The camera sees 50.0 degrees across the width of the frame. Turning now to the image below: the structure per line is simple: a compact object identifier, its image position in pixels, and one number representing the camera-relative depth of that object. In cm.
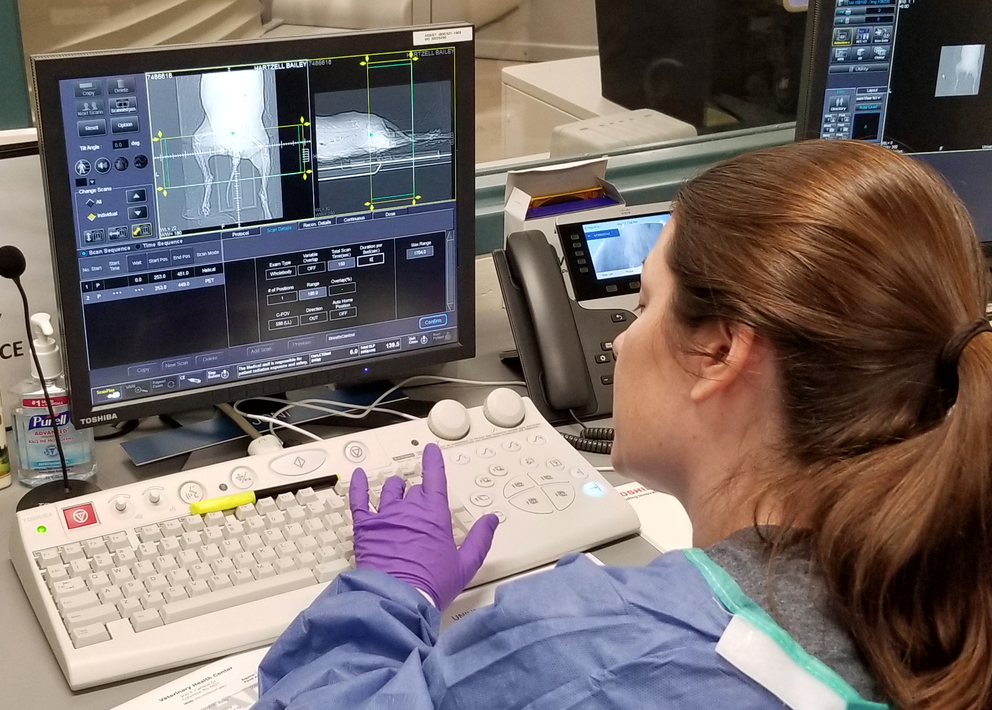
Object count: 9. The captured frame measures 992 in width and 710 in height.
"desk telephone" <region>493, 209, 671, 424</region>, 134
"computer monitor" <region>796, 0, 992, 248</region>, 144
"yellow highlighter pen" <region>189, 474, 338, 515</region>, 103
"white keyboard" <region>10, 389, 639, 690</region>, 92
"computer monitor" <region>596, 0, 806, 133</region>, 196
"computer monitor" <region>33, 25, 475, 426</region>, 108
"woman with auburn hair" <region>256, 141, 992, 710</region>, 68
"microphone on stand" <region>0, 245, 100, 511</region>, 113
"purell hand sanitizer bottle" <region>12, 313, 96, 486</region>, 115
